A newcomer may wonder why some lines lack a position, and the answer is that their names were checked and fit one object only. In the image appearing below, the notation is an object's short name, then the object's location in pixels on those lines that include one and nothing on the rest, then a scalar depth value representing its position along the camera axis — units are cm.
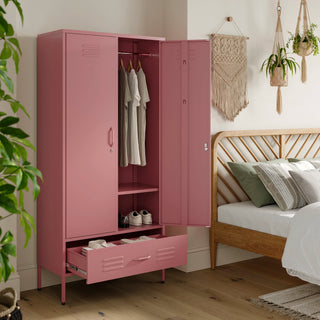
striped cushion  392
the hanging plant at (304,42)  452
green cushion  411
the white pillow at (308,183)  386
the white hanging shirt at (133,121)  379
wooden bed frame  389
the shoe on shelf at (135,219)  386
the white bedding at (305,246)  332
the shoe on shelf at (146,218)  390
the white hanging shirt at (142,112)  384
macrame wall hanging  428
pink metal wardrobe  342
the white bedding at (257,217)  371
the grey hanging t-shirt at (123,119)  381
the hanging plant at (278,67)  444
